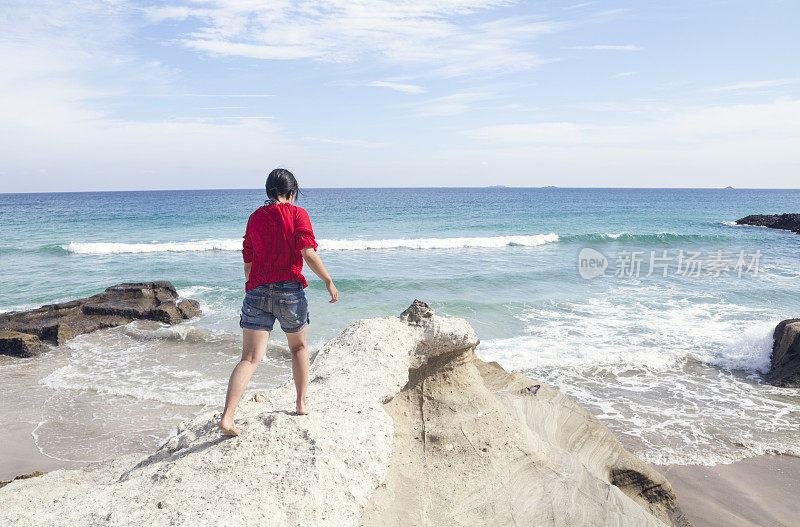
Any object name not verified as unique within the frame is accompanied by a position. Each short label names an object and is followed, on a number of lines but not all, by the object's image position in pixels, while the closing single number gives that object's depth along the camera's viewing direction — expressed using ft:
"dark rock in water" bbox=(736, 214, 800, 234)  105.29
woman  9.46
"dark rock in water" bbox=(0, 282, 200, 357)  28.86
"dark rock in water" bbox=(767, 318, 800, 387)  23.35
